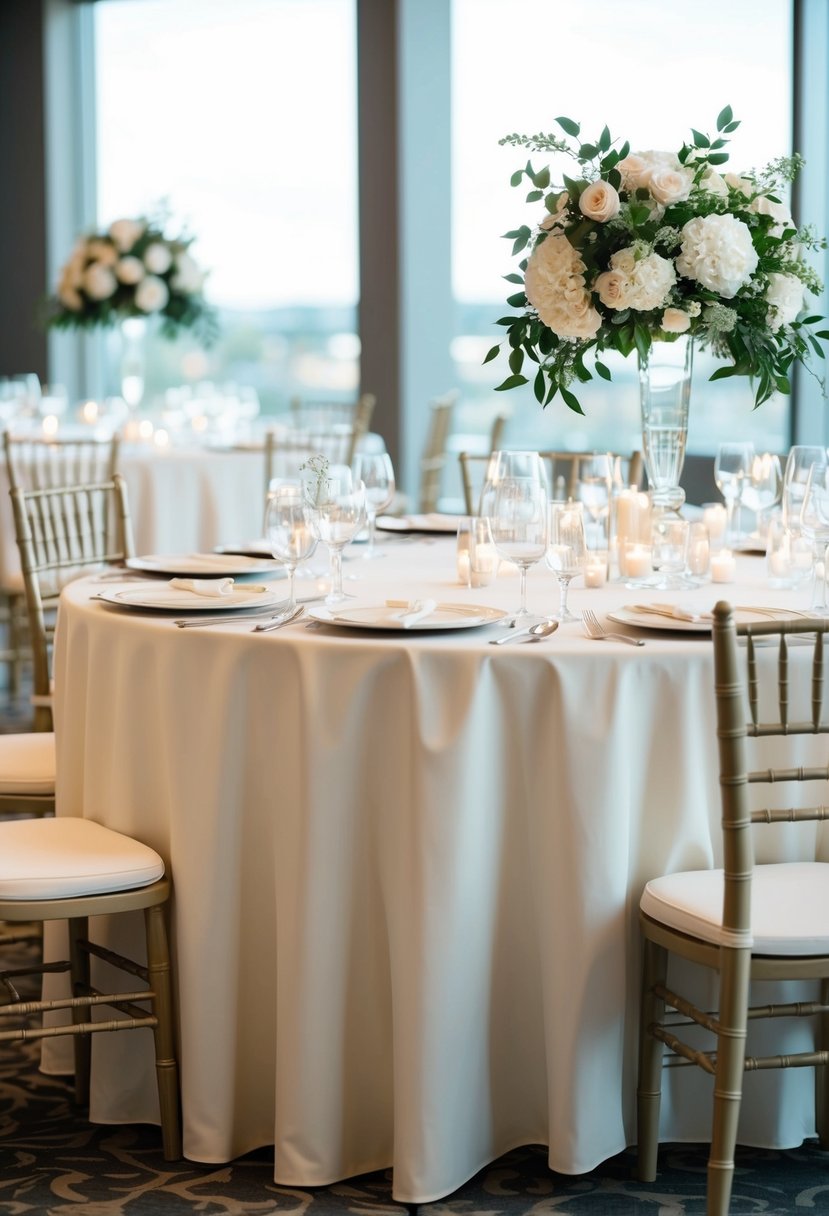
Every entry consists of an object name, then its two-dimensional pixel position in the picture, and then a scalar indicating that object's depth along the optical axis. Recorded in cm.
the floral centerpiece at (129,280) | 714
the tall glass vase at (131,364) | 717
